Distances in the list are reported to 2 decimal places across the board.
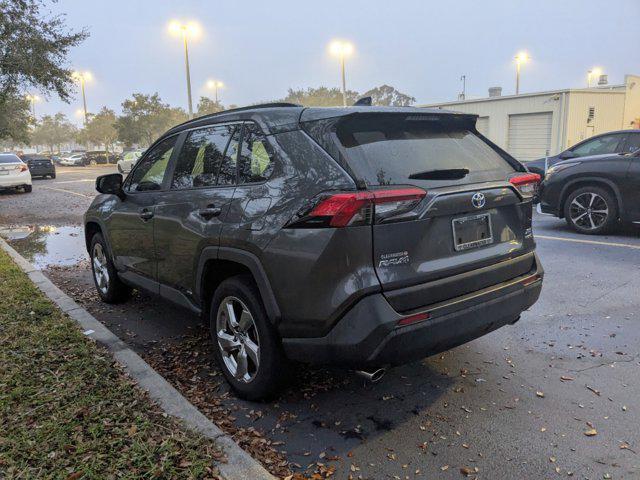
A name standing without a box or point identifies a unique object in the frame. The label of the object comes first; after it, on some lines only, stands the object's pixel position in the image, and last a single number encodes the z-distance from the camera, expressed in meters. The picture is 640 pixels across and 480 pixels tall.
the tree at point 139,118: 57.50
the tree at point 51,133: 102.75
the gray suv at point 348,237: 2.62
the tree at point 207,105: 71.01
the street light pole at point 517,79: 51.23
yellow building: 21.73
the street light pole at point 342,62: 33.78
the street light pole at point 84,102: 63.34
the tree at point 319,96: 64.04
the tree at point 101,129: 71.56
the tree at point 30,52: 15.01
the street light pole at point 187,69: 30.47
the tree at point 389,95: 79.50
